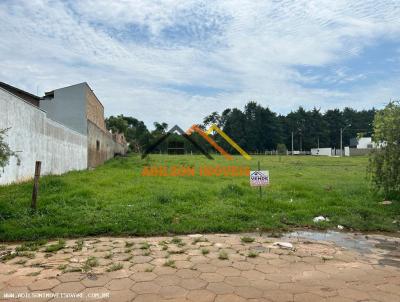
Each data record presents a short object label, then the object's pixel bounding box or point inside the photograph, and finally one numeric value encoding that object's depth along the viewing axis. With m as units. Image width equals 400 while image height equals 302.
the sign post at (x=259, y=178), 7.77
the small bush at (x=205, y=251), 4.48
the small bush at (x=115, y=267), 3.81
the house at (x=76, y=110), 19.19
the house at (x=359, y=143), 61.38
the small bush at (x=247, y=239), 5.13
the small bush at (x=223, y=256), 4.26
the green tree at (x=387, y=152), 7.90
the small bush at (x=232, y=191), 8.79
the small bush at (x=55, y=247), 4.53
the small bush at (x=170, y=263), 3.98
